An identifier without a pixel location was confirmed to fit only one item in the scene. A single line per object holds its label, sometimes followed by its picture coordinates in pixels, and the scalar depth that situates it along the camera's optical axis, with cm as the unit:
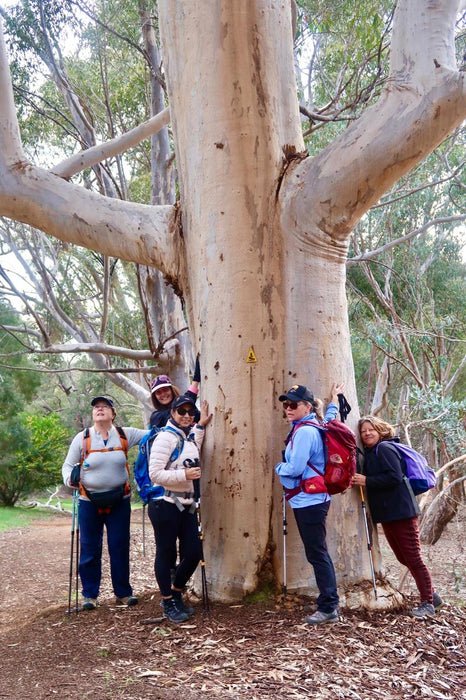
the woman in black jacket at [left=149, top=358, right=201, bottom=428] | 499
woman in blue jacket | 390
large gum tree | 423
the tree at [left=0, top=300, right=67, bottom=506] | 1695
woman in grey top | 490
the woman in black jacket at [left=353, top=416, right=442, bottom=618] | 432
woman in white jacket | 416
